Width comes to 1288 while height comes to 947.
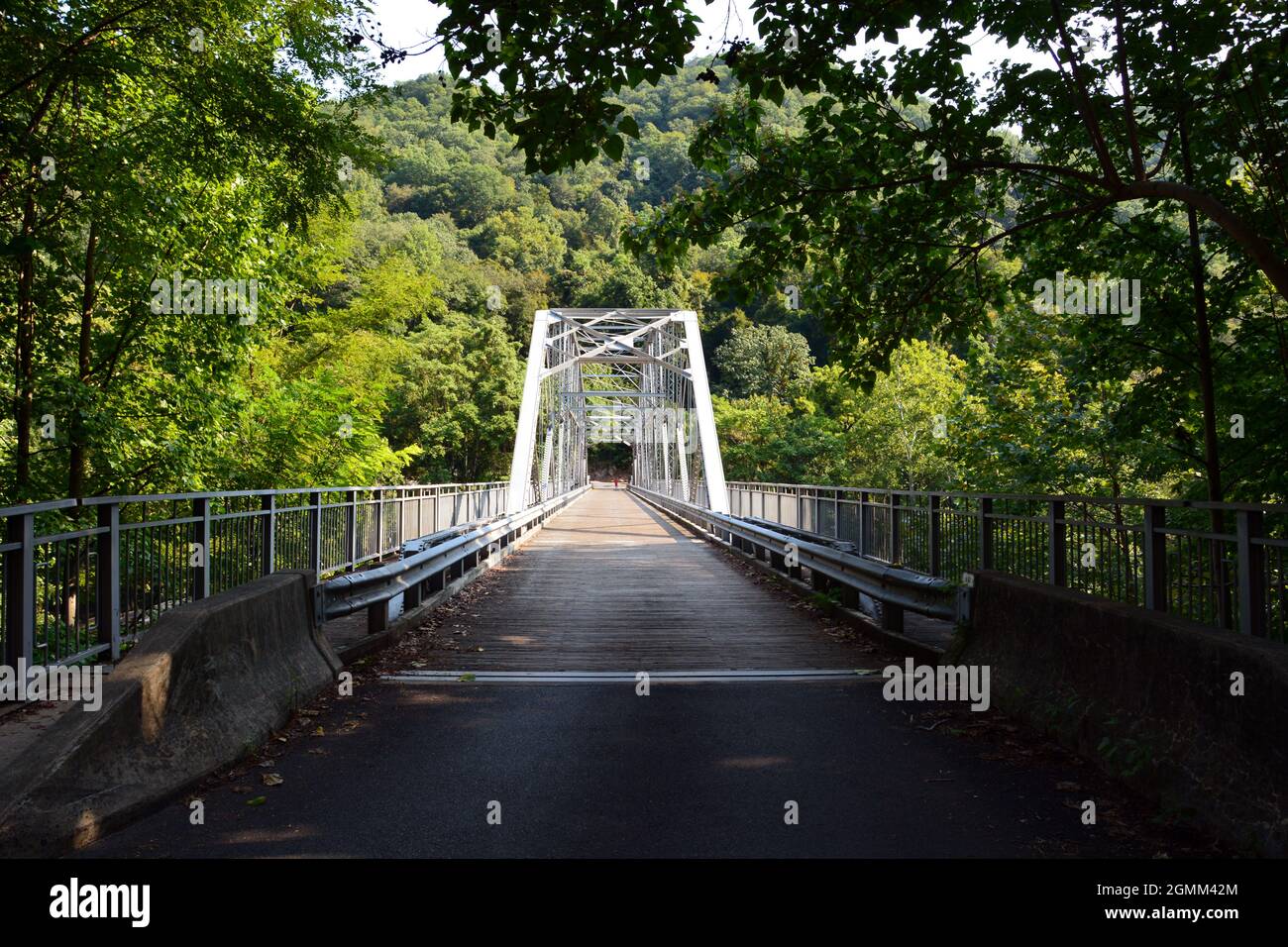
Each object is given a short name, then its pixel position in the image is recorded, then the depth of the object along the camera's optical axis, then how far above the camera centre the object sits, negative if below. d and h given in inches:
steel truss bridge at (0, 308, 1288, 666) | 193.8 -19.9
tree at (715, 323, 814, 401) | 3026.6 +420.7
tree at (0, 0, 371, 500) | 350.0 +132.7
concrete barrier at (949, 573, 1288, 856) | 134.2 -38.4
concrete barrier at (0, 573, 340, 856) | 137.3 -40.9
